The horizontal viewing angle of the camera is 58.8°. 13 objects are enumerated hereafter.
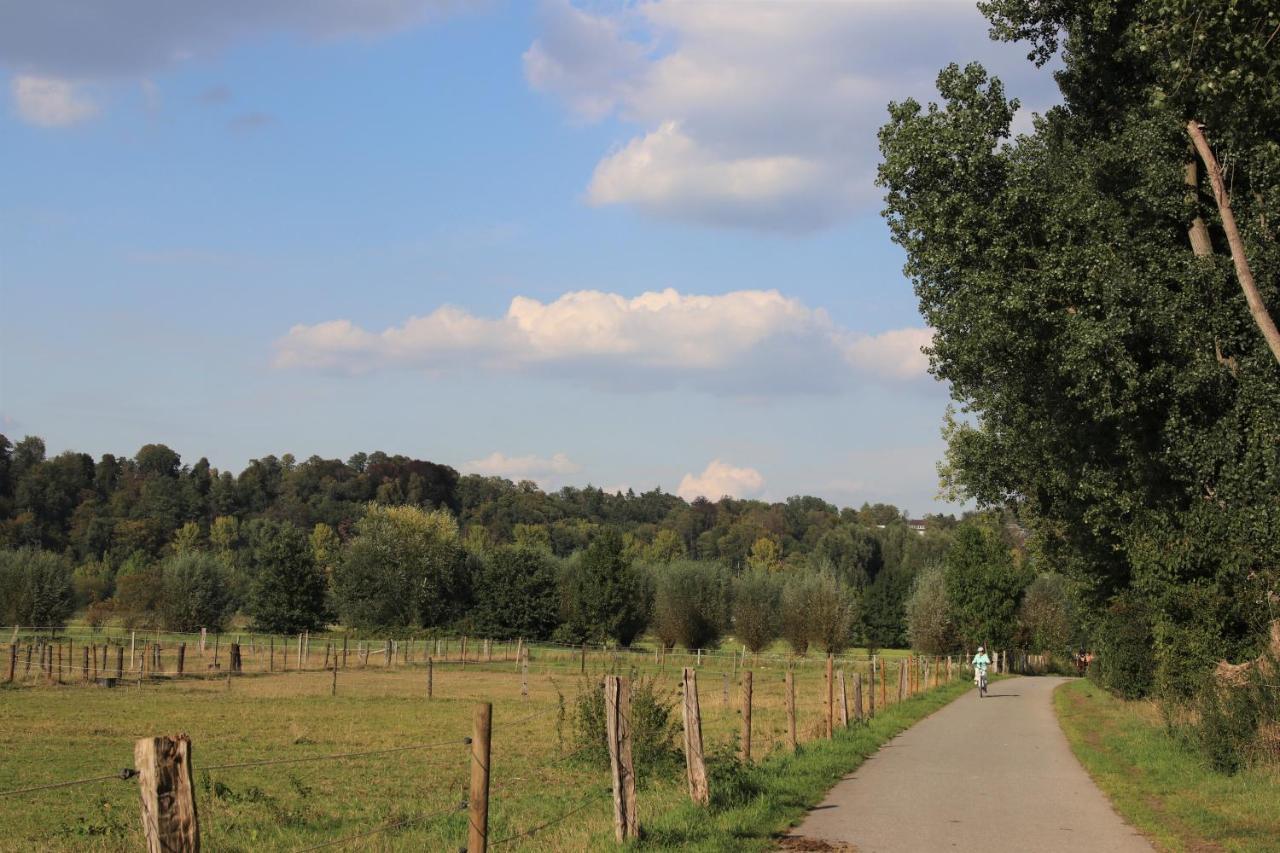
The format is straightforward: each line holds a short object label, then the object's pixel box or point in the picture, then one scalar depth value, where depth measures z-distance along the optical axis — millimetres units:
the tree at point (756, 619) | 80438
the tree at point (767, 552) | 160000
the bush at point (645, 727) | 16125
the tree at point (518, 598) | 87500
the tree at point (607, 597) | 83562
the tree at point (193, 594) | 87688
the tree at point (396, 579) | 90125
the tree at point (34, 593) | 76625
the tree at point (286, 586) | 84250
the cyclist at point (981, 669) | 39312
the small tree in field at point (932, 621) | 74562
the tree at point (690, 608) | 84125
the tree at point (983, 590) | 68812
